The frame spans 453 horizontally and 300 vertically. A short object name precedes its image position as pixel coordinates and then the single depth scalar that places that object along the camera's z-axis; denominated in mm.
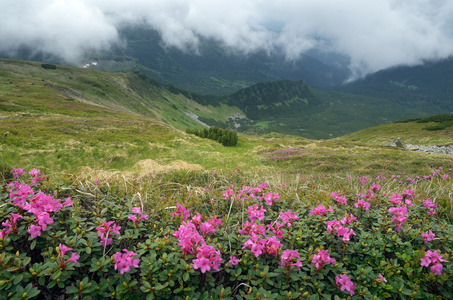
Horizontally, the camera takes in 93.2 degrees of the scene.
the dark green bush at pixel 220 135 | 32875
